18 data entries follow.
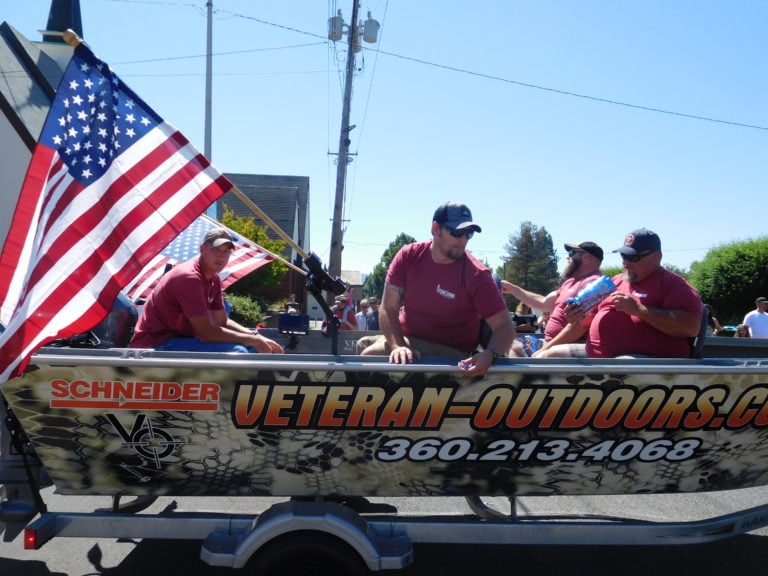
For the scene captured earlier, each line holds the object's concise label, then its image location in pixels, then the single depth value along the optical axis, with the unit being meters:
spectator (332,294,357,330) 10.31
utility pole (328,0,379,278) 17.06
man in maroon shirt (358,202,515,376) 3.47
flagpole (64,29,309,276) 3.16
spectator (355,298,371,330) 13.25
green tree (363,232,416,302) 76.06
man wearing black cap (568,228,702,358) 3.55
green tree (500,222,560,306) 63.00
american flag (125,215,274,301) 5.74
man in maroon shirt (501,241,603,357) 4.87
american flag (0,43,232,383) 2.79
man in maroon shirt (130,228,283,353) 3.65
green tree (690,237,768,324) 20.80
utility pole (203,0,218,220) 18.53
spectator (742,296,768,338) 11.05
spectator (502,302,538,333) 7.97
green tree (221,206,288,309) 21.95
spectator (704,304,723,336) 11.62
